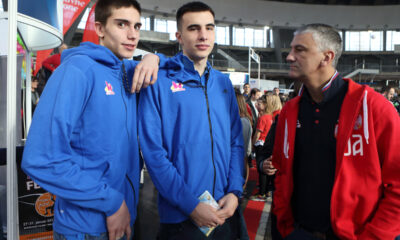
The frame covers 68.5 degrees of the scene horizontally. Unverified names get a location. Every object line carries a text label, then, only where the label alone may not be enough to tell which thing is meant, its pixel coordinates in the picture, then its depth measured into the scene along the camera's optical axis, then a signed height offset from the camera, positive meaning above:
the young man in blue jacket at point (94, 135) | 1.17 -0.09
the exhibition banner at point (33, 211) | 2.40 -0.82
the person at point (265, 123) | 5.37 -0.18
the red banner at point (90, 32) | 4.89 +1.35
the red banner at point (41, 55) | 4.92 +0.97
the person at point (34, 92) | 4.98 +0.36
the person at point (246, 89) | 9.46 +0.79
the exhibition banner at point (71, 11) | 5.23 +1.85
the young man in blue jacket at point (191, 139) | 1.58 -0.15
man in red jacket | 1.45 -0.22
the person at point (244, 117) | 3.70 -0.05
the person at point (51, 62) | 3.45 +0.60
